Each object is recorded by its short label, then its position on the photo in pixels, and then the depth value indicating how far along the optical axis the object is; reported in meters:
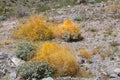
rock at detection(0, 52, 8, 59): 12.33
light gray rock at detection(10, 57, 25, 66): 11.92
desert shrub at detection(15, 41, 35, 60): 11.97
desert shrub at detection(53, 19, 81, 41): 14.45
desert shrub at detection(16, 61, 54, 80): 10.69
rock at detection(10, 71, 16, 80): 11.03
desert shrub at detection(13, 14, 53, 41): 14.25
